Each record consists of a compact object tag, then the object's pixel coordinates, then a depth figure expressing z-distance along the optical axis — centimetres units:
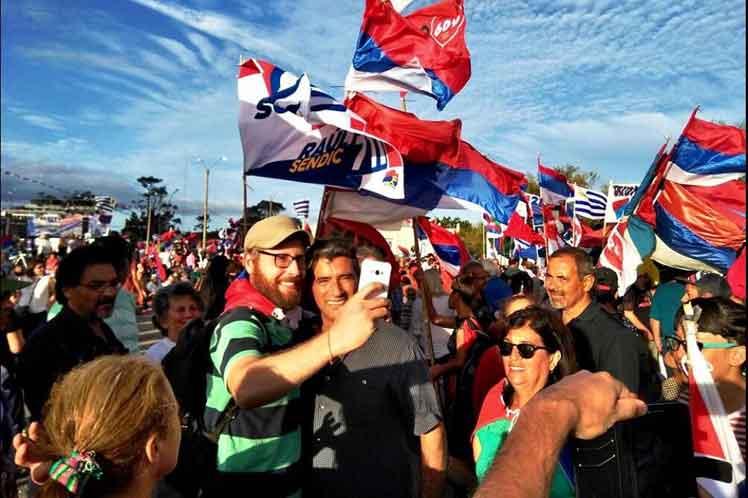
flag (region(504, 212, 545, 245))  954
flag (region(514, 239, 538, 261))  1165
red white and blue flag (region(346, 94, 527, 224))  522
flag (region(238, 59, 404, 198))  411
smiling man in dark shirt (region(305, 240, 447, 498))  235
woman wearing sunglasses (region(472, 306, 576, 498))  249
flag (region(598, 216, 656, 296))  503
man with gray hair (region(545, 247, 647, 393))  337
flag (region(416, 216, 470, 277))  712
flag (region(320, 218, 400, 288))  468
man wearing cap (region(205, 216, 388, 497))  169
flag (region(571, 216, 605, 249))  1005
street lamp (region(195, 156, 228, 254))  2776
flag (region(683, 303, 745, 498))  96
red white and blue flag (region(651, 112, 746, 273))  450
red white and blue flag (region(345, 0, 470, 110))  531
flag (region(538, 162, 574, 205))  1026
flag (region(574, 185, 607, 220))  1220
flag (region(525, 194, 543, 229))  1179
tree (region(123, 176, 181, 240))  5410
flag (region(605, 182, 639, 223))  1048
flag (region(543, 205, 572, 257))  814
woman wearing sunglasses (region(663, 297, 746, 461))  95
